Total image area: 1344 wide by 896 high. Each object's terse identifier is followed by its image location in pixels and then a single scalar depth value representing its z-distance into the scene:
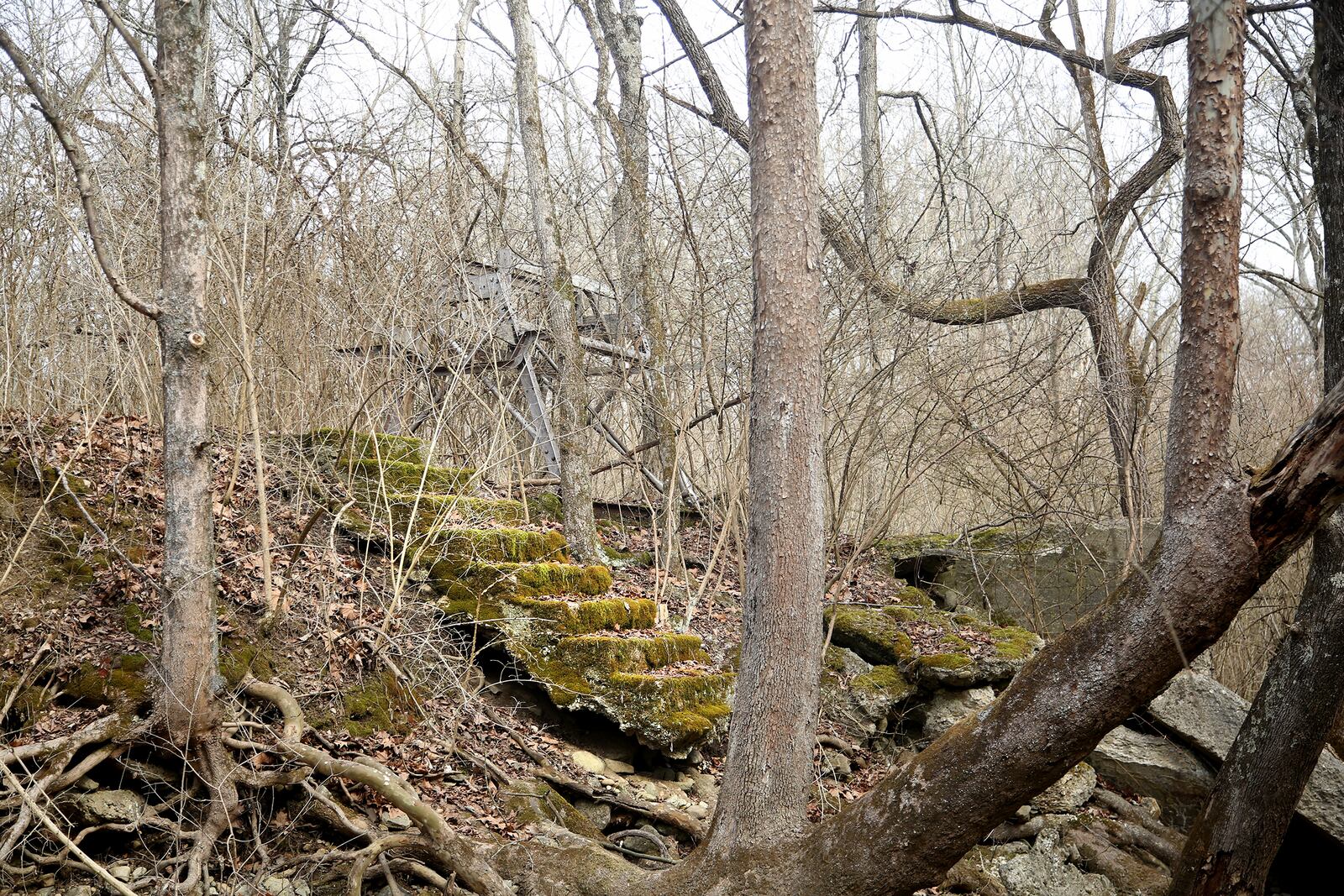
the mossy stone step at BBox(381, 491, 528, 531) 6.48
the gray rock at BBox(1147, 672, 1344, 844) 7.19
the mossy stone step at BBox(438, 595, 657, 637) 6.18
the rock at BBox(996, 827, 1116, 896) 6.07
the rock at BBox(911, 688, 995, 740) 7.43
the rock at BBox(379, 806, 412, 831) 4.58
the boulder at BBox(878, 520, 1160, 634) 8.88
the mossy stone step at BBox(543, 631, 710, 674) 6.09
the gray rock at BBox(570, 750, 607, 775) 5.80
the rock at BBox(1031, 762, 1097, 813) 6.81
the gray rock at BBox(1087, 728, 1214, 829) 7.21
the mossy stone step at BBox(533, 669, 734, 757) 5.86
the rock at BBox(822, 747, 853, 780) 6.57
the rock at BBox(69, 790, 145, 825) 4.17
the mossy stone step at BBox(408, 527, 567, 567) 6.62
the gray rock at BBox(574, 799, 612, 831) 5.41
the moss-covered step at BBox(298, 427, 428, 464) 7.20
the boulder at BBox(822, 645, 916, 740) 7.34
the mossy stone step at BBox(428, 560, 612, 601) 6.45
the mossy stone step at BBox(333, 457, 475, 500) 7.07
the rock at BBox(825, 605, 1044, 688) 7.58
